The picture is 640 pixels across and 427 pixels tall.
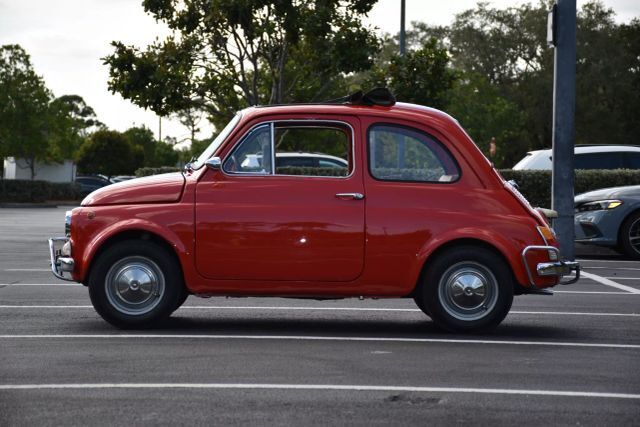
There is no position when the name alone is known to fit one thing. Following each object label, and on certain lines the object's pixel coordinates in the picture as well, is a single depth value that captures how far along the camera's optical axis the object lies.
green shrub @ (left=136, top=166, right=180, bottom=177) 26.29
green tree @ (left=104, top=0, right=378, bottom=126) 26.75
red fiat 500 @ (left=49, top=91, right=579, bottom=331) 9.59
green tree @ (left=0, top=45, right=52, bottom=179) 61.19
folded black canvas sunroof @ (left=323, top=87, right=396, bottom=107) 10.09
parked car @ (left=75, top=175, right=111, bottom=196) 69.75
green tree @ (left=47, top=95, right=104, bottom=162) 62.88
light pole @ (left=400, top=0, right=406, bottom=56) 34.22
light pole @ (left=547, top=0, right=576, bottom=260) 17.00
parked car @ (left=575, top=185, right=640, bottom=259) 18.50
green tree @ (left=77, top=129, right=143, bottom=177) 92.81
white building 72.19
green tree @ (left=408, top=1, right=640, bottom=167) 66.75
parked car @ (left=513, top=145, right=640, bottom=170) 24.11
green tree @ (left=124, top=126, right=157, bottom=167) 118.94
